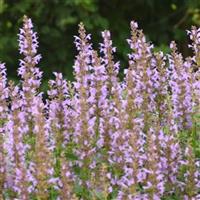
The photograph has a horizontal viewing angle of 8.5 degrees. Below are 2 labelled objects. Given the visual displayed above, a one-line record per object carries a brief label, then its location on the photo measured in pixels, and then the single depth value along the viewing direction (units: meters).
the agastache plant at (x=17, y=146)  5.89
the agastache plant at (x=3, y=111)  6.56
